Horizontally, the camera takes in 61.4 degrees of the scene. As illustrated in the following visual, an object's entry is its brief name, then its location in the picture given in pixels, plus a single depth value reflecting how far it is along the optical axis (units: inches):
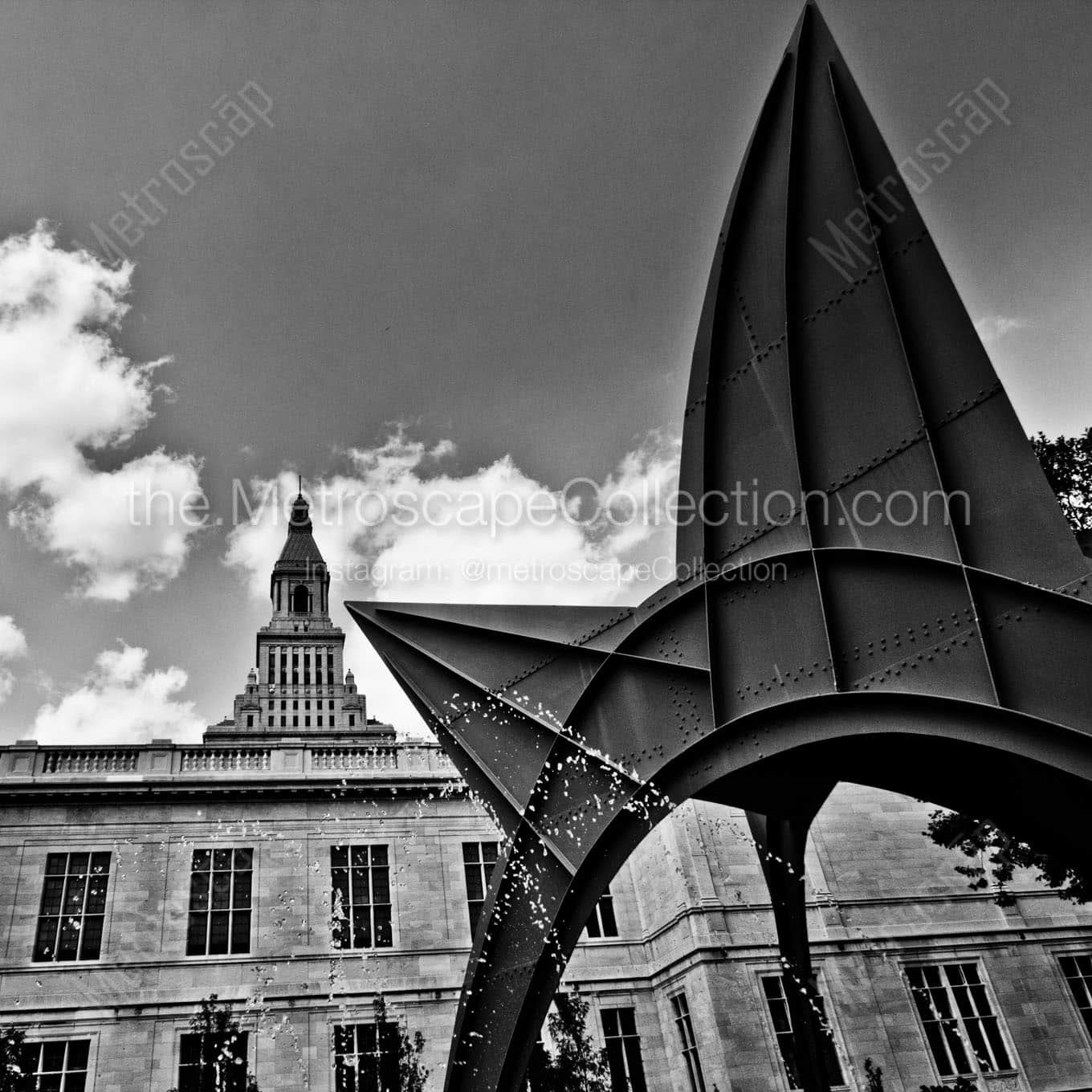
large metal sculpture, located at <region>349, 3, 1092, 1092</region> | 377.4
